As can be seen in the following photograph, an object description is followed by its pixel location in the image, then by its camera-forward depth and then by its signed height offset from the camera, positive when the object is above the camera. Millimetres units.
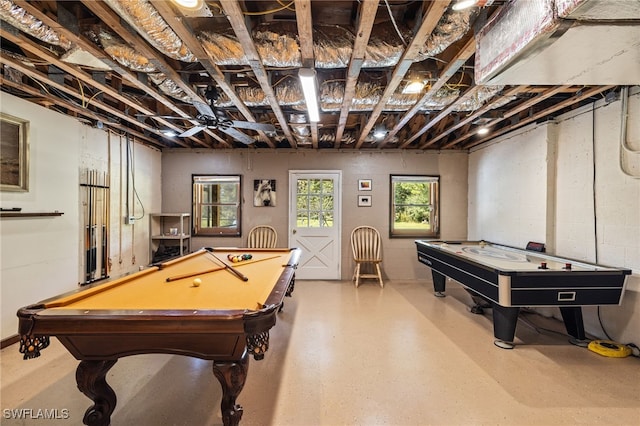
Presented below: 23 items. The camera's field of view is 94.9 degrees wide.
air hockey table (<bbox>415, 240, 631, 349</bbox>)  2520 -665
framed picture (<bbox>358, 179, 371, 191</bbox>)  5570 +427
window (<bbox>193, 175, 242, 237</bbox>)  5586 +49
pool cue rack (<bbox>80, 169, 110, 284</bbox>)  3697 -210
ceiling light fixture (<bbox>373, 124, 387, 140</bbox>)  4147 +1113
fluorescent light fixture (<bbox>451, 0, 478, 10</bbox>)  1532 +1080
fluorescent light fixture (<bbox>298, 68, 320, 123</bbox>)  2229 +1018
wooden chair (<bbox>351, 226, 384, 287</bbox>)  5359 -689
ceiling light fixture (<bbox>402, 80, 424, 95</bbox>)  2549 +1088
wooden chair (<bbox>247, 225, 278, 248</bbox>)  5422 -544
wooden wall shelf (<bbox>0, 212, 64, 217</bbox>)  2664 -75
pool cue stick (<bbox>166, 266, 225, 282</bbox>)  2319 -566
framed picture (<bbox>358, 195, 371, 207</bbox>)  5566 +160
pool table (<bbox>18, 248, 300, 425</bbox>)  1419 -576
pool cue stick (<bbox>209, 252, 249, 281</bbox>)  2341 -561
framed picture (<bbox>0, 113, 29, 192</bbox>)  2711 +501
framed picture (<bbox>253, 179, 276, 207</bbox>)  5559 +279
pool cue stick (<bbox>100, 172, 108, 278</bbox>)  3996 -237
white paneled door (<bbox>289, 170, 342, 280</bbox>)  5562 -241
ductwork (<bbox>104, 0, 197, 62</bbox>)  1583 +1075
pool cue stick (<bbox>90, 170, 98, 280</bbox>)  3781 -231
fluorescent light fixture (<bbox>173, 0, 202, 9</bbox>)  1490 +1048
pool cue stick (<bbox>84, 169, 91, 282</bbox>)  3693 -309
